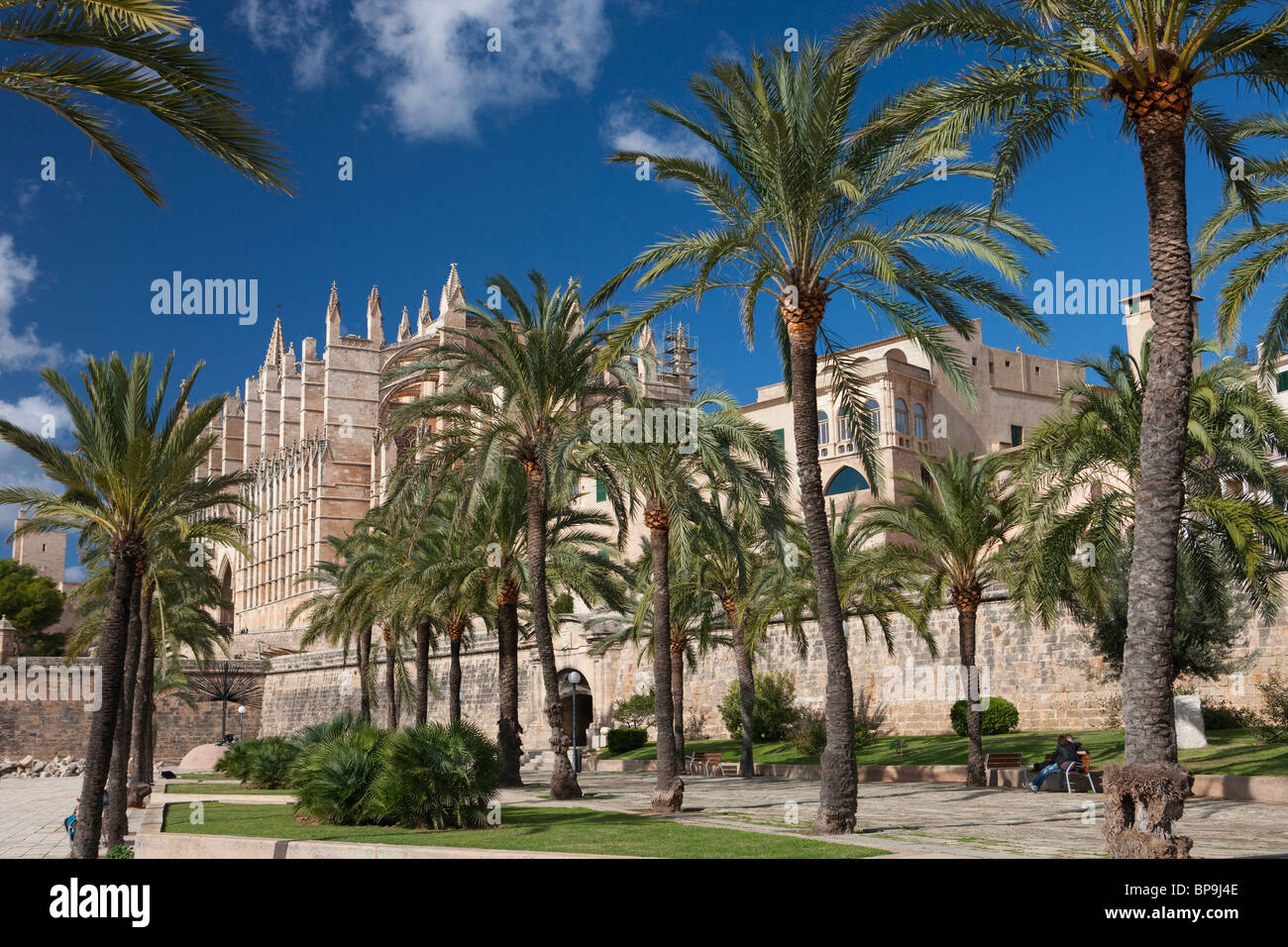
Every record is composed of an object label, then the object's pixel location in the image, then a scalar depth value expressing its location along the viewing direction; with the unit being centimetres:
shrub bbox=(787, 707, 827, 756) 2727
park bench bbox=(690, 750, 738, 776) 2744
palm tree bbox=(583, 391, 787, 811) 1669
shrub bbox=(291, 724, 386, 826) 1421
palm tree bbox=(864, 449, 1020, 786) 2095
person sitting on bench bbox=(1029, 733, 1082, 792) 1856
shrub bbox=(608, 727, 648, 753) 3391
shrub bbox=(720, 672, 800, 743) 3105
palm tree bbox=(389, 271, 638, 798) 1869
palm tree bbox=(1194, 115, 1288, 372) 1362
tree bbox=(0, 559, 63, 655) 6800
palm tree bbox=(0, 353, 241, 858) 1441
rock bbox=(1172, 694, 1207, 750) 2038
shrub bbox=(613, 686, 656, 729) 3497
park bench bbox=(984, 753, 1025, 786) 2114
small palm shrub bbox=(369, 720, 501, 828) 1376
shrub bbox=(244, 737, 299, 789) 2289
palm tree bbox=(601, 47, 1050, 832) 1323
